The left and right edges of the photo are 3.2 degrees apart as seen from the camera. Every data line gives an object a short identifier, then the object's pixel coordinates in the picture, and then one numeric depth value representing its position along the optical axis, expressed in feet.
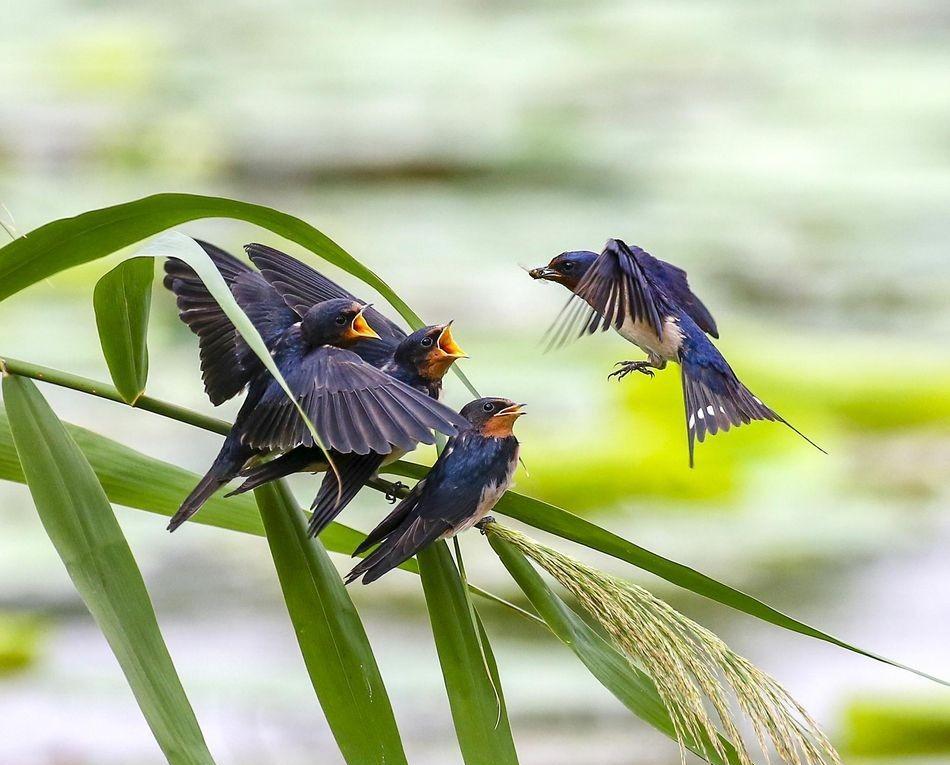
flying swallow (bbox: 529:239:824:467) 26.91
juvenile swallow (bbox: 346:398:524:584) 26.79
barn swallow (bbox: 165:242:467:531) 26.58
